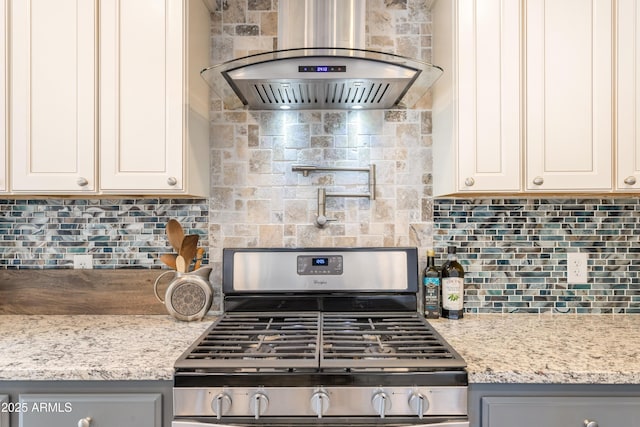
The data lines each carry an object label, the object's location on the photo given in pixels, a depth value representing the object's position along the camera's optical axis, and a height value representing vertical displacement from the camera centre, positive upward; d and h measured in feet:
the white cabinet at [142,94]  5.00 +1.45
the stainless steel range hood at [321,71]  4.42 +1.59
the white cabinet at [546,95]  4.96 +1.45
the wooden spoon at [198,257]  5.78 -0.67
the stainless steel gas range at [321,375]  3.69 -1.52
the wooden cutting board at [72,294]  5.92 -1.24
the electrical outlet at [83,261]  6.05 -0.77
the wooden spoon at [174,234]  5.65 -0.33
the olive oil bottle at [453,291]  5.64 -1.12
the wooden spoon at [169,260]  5.64 -0.70
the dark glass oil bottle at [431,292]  5.65 -1.14
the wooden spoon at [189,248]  5.60 -0.52
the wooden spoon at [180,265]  5.59 -0.76
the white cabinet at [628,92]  4.95 +1.47
